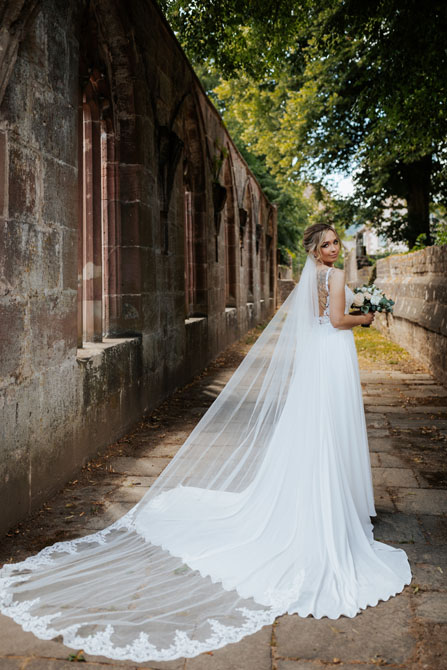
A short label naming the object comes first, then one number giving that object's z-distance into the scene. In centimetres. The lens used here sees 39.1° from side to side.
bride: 277
